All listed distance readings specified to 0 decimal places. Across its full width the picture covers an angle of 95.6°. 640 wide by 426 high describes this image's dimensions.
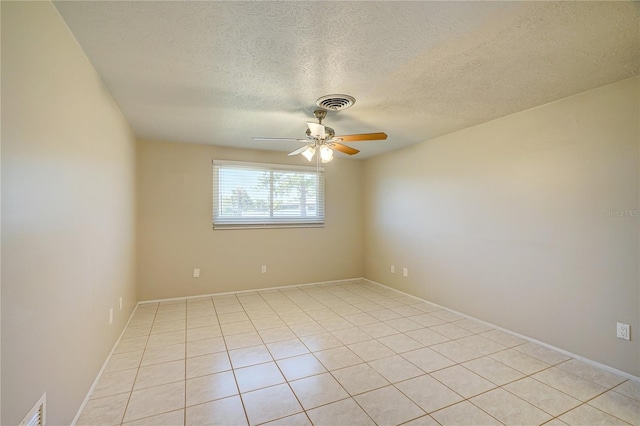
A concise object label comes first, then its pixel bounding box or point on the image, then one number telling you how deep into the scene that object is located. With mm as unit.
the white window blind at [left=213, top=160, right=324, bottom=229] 4477
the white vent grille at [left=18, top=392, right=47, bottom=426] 1234
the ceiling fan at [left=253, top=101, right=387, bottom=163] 2580
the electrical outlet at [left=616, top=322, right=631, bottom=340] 2230
